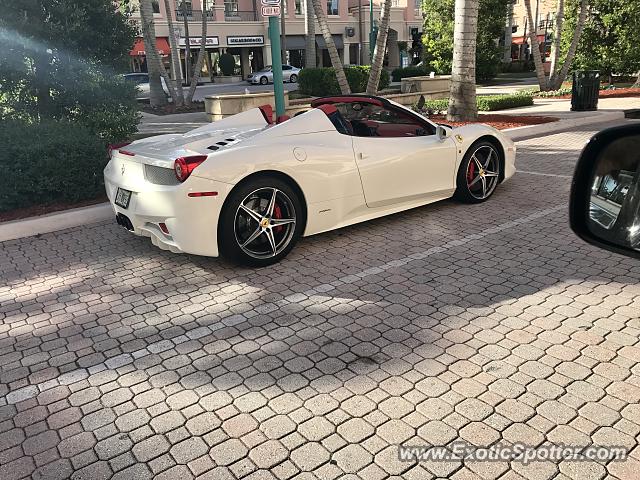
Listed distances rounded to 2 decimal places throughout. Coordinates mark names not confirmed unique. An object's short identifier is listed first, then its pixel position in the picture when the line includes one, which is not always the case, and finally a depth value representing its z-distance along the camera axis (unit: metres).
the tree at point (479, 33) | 26.34
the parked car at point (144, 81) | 27.55
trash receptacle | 15.14
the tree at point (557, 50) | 19.39
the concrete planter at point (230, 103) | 15.81
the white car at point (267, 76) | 42.03
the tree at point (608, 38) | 20.30
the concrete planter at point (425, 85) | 20.05
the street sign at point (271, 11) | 8.65
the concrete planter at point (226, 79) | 46.72
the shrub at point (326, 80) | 22.11
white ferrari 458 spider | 4.60
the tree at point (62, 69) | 9.07
